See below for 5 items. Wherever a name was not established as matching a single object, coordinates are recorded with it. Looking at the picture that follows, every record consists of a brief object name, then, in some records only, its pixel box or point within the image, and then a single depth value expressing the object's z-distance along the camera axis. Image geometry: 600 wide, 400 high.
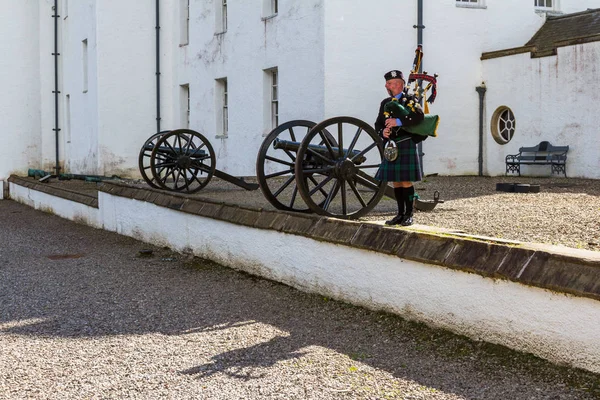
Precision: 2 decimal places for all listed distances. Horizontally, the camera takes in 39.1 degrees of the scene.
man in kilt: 6.96
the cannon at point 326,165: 7.47
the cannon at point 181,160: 12.88
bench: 16.70
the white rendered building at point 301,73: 17.05
